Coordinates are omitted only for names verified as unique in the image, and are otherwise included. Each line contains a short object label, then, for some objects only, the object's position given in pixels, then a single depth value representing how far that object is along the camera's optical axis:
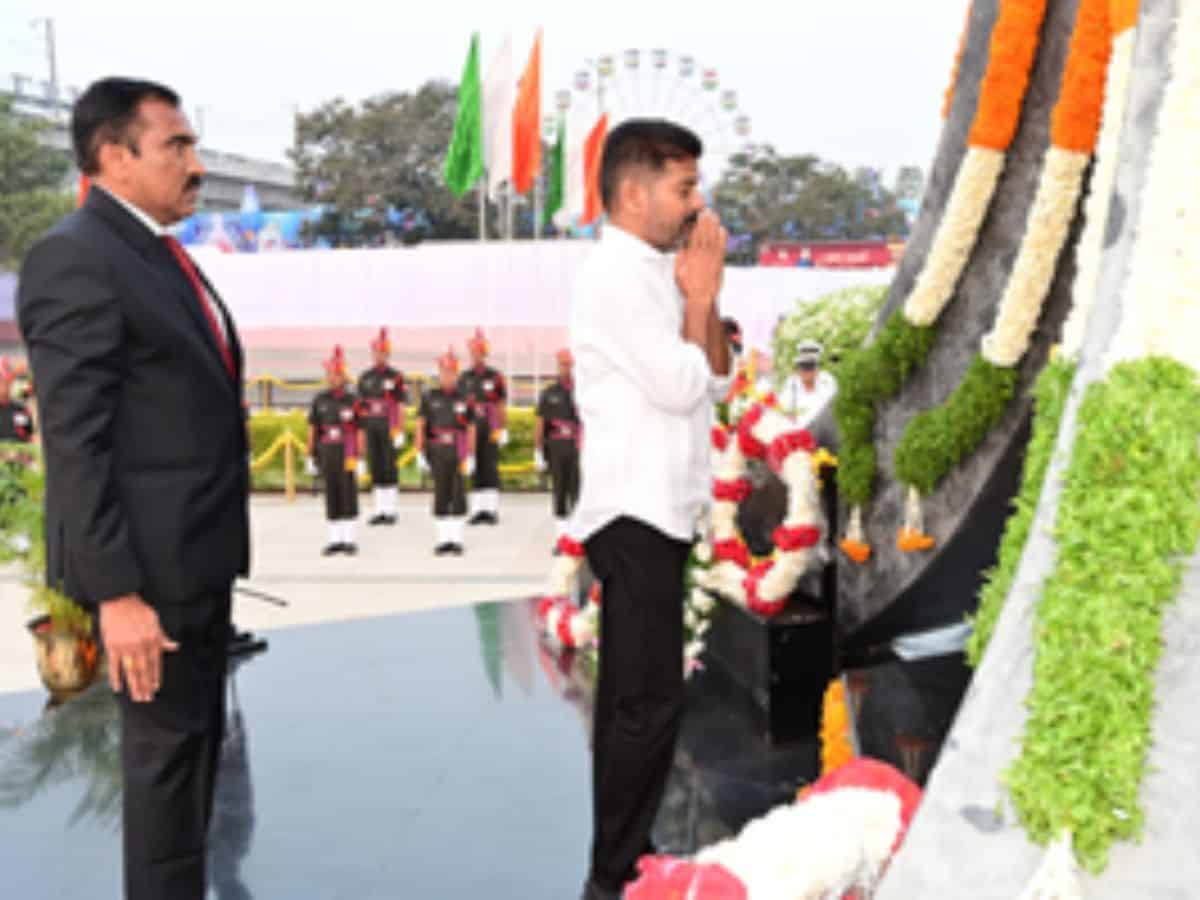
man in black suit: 1.90
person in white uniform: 7.24
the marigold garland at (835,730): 3.28
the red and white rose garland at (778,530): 3.69
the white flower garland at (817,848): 1.78
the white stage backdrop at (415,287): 19.58
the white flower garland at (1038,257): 2.76
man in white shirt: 2.32
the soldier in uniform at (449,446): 9.11
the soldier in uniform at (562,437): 9.45
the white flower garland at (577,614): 4.07
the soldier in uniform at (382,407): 9.86
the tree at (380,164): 38.50
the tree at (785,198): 51.12
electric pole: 44.97
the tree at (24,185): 31.69
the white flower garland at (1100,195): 2.20
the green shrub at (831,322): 9.67
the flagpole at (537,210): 14.43
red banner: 34.53
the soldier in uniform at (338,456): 9.03
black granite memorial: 3.69
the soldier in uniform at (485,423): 9.86
